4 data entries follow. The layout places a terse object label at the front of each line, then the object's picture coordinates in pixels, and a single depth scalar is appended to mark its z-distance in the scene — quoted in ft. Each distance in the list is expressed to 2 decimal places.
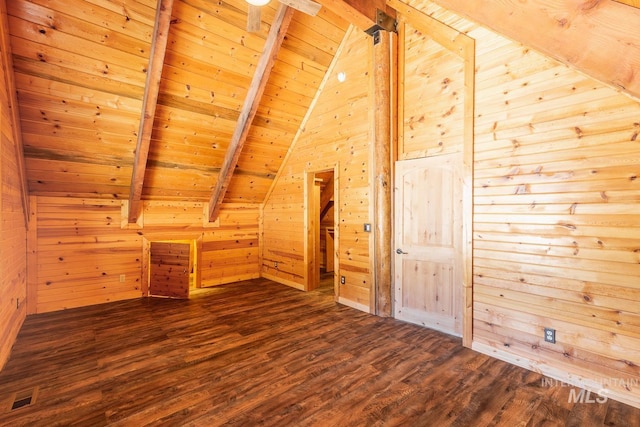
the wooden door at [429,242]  10.59
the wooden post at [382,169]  12.19
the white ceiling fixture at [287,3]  7.70
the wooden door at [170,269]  15.51
